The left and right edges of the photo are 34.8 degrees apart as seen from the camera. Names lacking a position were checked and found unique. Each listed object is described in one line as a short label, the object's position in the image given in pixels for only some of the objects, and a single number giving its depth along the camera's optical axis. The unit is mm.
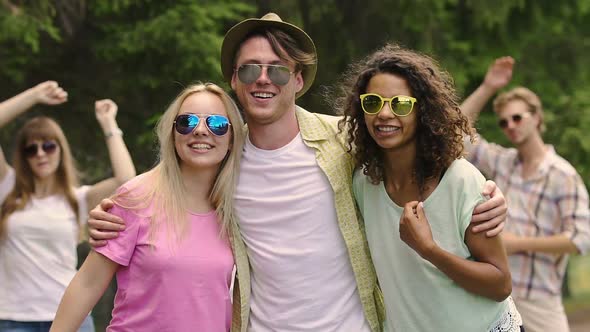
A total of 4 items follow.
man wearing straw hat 4008
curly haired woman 3592
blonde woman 3832
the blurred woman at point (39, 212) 5625
